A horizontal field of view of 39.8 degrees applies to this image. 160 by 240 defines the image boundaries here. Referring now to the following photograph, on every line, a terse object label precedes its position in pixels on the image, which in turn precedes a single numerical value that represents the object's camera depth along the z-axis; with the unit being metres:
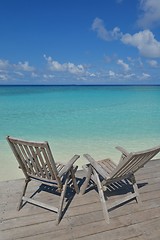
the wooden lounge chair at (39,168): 2.29
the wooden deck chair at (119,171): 2.35
